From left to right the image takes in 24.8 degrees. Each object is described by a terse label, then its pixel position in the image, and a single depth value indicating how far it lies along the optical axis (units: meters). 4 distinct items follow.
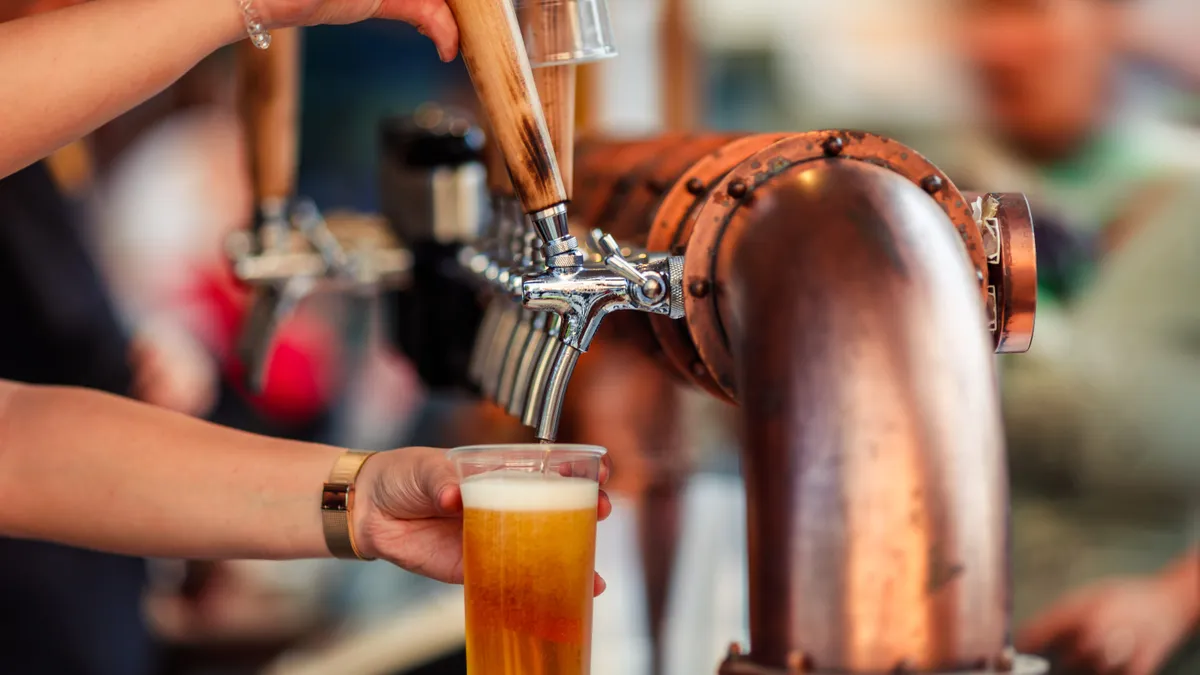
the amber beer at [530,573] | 1.53
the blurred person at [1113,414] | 3.69
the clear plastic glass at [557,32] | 1.64
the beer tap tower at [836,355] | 1.37
